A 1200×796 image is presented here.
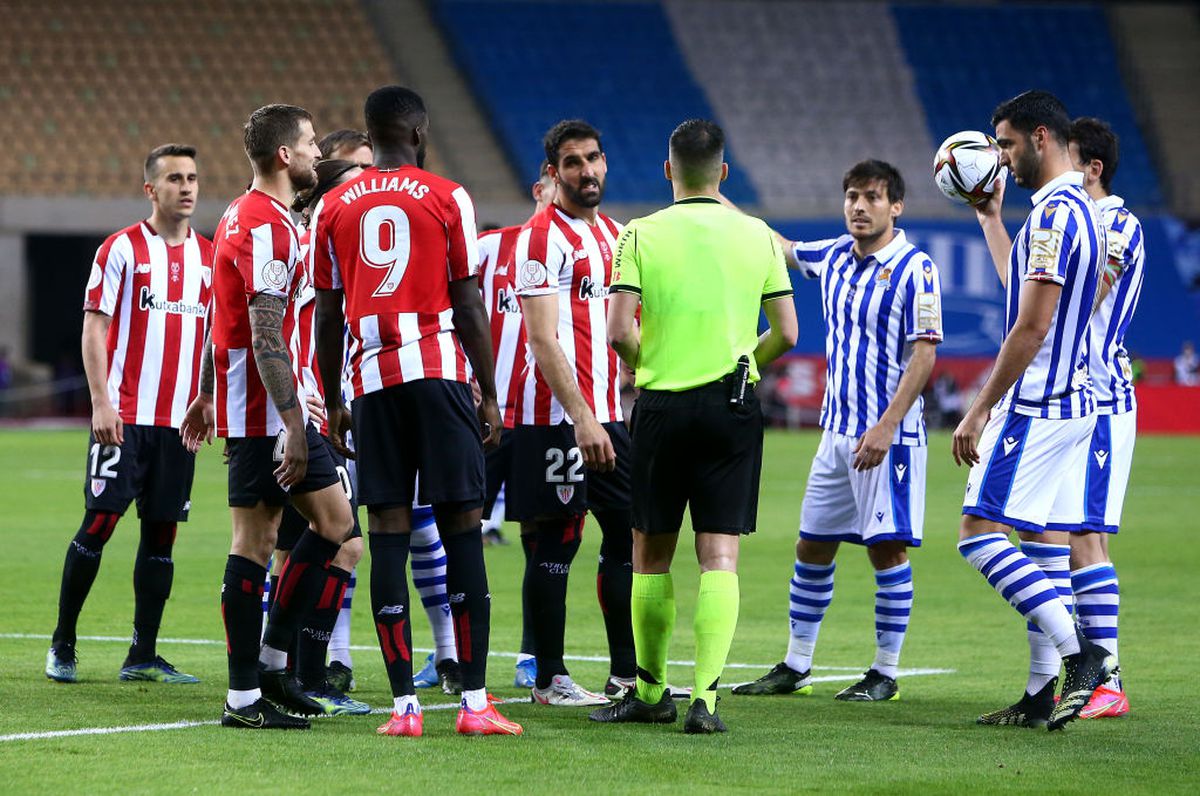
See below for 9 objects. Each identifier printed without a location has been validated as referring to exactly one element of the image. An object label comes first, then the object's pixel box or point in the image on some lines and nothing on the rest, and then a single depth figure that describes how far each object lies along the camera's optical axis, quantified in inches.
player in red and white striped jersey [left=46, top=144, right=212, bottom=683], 616.7
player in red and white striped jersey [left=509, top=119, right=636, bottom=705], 551.5
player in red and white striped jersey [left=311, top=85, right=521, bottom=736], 479.2
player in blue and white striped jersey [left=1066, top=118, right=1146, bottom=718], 532.7
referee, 497.0
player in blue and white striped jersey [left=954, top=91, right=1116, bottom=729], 501.0
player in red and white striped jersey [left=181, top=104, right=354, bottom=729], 487.5
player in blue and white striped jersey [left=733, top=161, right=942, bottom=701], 590.6
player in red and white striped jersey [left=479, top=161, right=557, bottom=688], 601.0
